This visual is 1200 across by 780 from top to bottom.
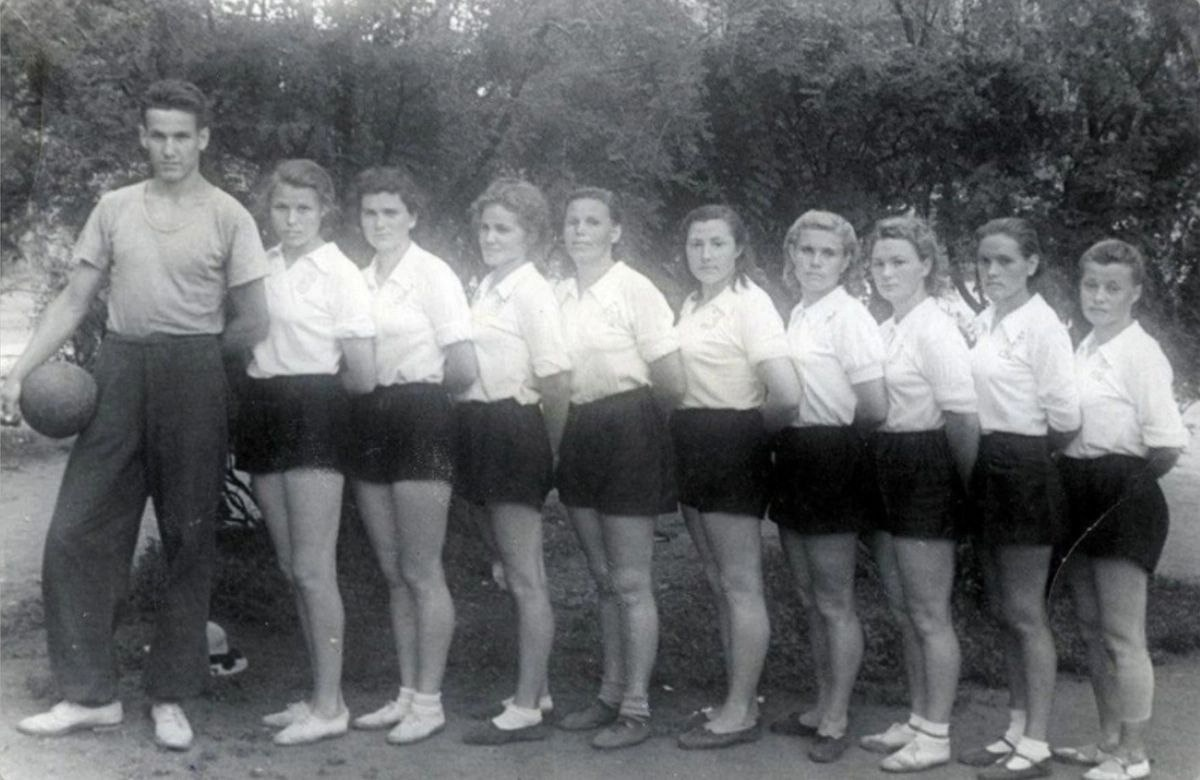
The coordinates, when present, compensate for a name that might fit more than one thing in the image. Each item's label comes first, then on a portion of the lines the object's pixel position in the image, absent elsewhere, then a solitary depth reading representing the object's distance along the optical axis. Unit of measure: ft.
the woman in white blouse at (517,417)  15.12
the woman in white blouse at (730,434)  15.20
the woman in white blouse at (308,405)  14.76
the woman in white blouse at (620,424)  15.17
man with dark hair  14.47
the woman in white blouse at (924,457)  14.65
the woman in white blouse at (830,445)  14.99
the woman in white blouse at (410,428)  14.94
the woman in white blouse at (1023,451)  14.53
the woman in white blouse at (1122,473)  14.33
